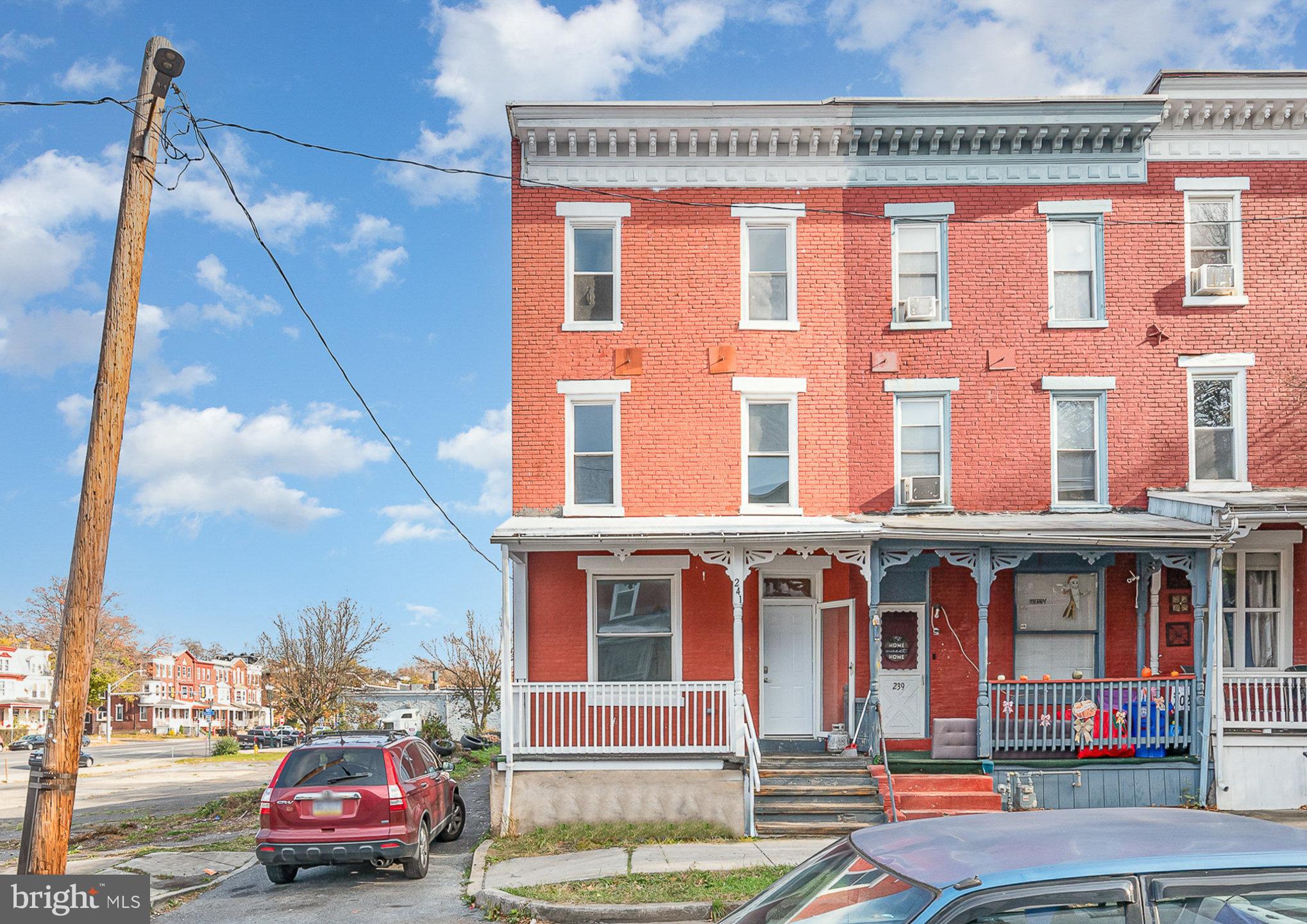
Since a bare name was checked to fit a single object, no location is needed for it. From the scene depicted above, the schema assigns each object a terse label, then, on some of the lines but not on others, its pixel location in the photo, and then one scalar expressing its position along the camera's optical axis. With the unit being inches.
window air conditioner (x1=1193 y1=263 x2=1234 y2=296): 671.8
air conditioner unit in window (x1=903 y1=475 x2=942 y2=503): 671.1
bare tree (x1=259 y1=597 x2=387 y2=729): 1353.3
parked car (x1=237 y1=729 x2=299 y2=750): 2682.1
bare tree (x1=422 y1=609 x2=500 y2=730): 1567.4
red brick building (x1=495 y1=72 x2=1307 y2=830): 664.4
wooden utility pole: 297.6
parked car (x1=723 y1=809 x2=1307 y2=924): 144.6
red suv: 453.1
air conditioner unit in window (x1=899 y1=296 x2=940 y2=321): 677.3
